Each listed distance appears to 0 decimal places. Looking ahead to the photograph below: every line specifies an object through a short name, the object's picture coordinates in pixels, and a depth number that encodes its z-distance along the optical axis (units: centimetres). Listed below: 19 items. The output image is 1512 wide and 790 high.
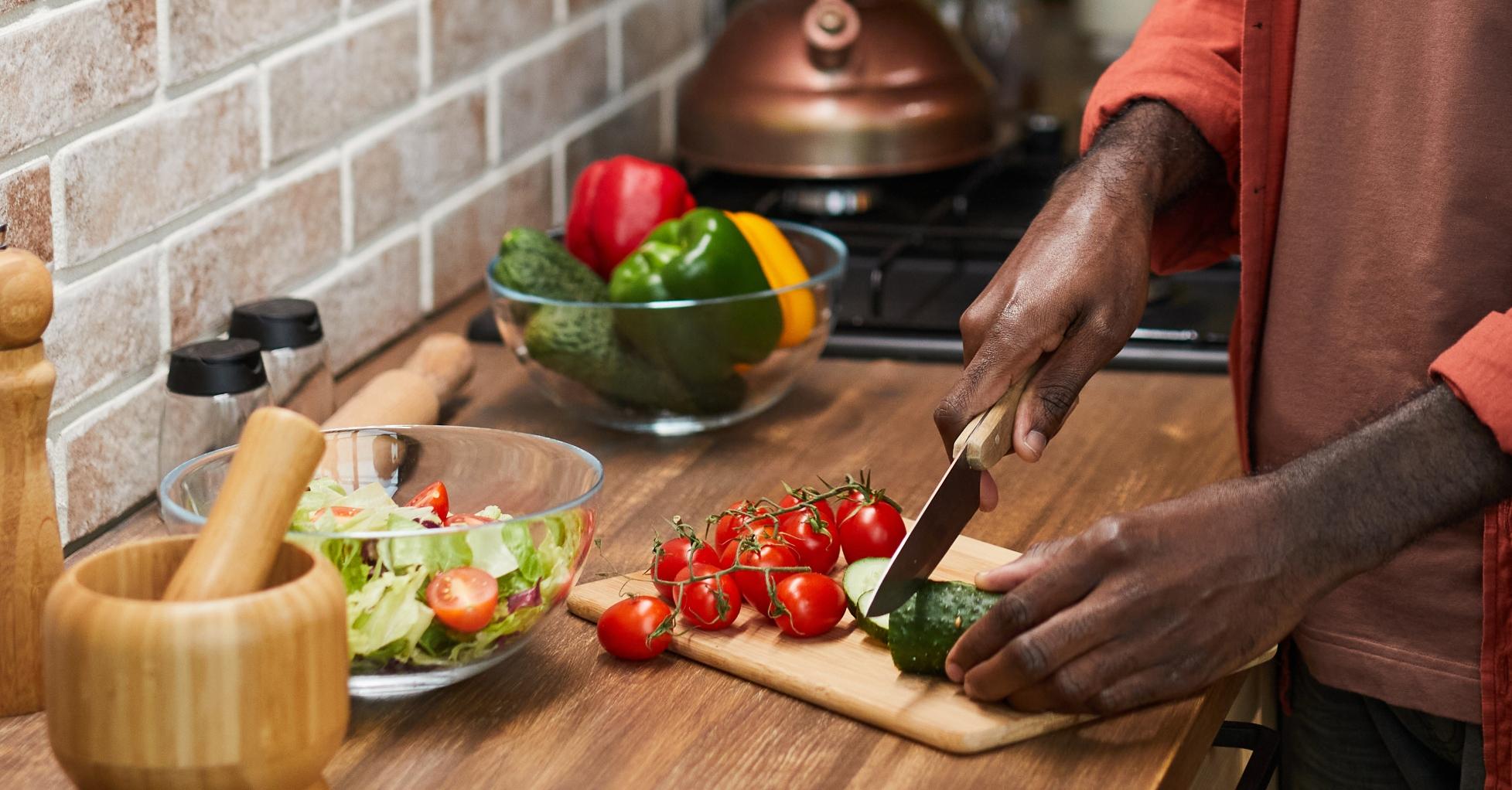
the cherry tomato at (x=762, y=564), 115
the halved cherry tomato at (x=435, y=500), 115
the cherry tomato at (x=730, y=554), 117
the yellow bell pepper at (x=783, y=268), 138
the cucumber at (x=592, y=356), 134
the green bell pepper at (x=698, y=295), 134
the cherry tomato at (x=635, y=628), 113
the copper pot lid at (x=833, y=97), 164
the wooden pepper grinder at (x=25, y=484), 103
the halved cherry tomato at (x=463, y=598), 107
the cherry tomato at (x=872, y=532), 120
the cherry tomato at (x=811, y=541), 119
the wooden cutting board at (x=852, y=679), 107
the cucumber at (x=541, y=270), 137
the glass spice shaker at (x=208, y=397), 123
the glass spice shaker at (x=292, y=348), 129
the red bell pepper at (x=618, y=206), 143
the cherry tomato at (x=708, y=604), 114
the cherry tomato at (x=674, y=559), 117
